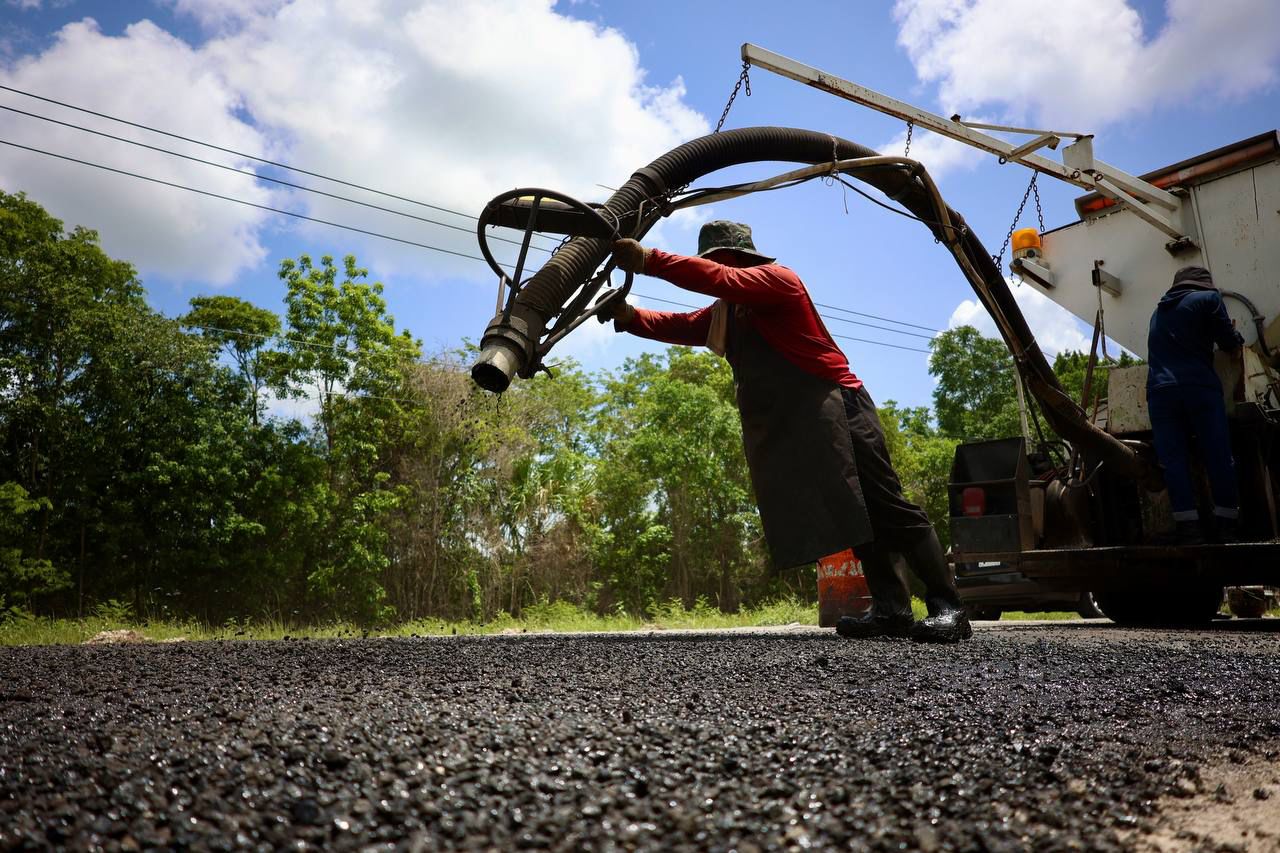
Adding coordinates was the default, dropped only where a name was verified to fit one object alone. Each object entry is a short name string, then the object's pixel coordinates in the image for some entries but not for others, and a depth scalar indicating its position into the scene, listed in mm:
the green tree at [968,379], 34219
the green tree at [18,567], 15070
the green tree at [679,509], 21875
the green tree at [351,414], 17641
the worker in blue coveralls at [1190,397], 5180
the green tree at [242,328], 18547
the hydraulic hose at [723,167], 3787
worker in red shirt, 3705
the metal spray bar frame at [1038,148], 6723
